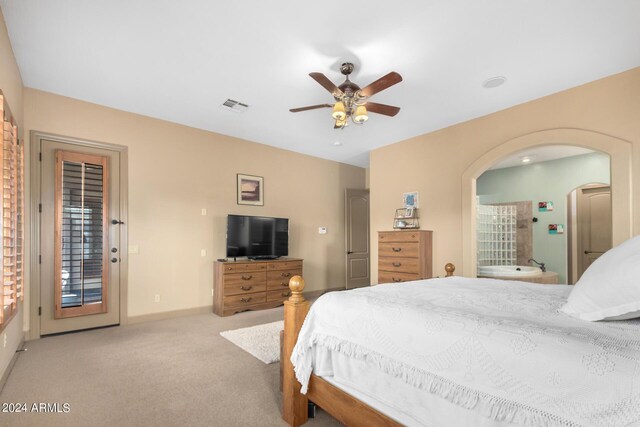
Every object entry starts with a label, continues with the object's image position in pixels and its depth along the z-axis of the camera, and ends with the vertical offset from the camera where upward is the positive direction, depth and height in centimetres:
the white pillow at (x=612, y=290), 125 -29
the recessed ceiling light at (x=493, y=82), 347 +147
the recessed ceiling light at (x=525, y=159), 641 +118
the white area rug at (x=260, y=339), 320 -134
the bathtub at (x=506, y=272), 525 -88
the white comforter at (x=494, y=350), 98 -50
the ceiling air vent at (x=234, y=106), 414 +145
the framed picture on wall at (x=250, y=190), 556 +50
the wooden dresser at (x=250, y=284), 484 -102
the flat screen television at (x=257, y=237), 513 -30
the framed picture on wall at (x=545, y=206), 664 +25
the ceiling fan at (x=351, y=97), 288 +118
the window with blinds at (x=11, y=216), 240 +2
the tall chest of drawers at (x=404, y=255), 474 -55
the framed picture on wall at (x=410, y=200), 528 +30
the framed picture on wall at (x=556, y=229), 650 -20
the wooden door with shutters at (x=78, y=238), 384 -23
